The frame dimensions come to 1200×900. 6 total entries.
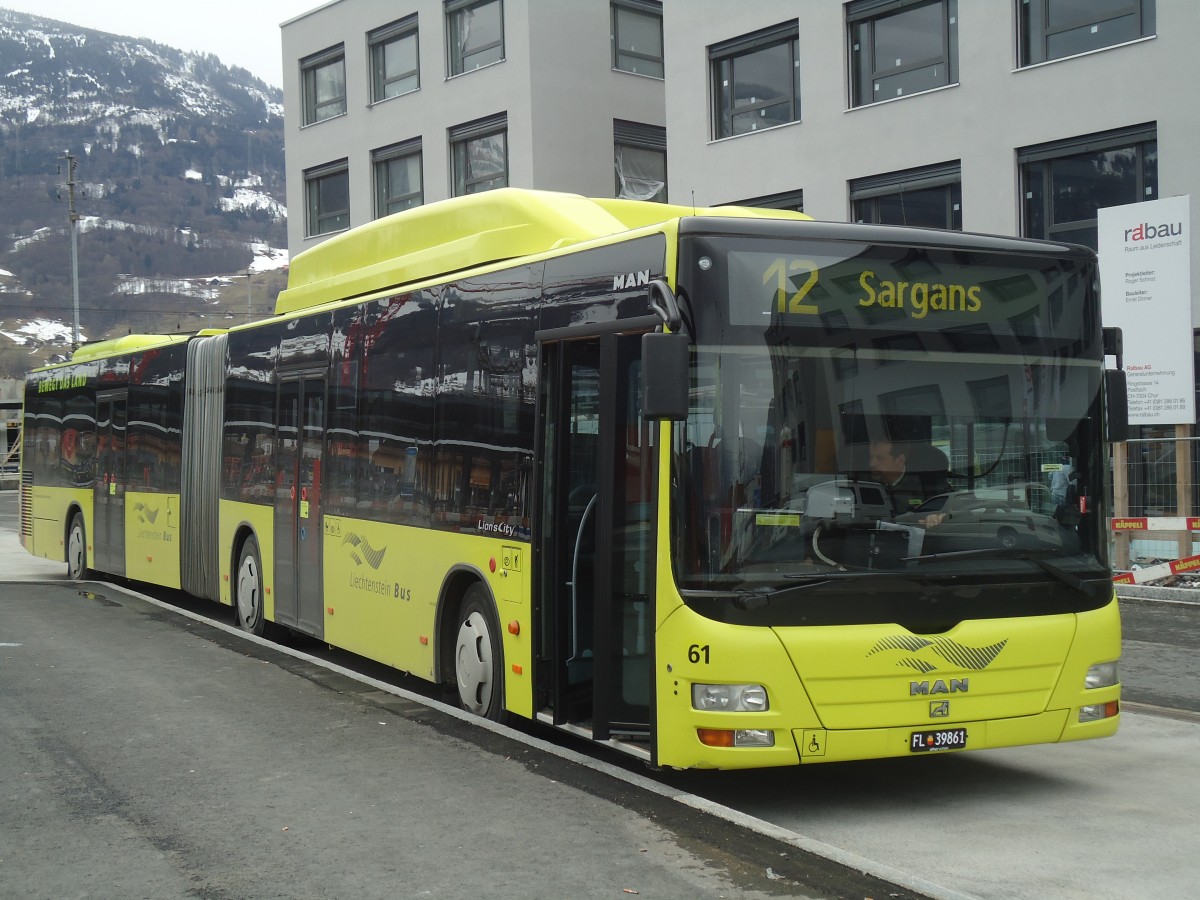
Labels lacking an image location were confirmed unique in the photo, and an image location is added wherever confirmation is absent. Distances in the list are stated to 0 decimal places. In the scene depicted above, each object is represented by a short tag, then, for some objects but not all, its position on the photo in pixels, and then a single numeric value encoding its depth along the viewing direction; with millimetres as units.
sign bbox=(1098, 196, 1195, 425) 17422
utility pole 62044
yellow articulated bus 6707
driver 6863
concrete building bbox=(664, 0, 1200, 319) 20375
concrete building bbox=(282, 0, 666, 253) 30344
